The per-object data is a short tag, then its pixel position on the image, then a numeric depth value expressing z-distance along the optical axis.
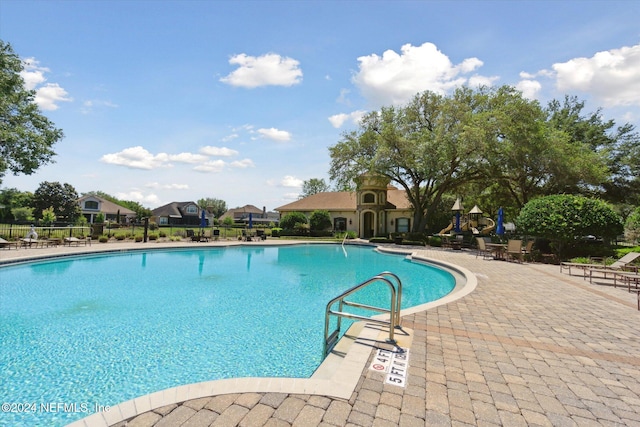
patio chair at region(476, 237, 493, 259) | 15.02
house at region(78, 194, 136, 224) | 48.66
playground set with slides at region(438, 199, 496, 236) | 20.40
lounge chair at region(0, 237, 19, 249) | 15.20
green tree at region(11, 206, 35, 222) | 44.12
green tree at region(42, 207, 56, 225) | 34.94
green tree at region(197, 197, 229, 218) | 84.91
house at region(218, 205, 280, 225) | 56.78
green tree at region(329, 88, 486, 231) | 20.31
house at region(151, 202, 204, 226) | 52.91
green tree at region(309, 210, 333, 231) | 29.56
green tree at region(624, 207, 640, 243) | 10.94
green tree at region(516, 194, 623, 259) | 12.40
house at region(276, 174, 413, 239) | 29.52
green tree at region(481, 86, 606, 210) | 18.38
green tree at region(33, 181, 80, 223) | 44.38
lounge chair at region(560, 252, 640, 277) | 9.29
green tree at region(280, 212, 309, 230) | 29.73
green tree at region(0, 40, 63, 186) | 17.22
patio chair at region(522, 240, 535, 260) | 13.51
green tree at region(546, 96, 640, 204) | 21.22
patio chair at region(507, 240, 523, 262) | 13.26
